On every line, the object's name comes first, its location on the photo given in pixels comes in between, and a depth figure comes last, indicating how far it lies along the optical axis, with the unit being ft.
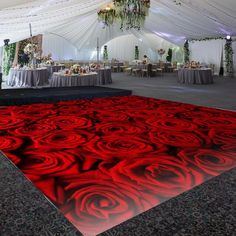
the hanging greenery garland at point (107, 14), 32.42
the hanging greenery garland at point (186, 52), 59.93
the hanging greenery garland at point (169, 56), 72.38
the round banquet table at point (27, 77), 35.32
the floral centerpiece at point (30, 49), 33.76
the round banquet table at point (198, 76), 38.04
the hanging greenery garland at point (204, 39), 54.26
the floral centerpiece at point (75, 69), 31.60
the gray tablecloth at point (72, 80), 31.01
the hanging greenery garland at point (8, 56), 43.62
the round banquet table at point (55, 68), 45.21
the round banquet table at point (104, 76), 39.11
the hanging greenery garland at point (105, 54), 76.54
